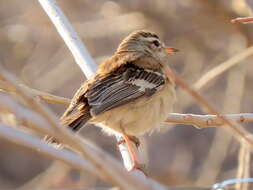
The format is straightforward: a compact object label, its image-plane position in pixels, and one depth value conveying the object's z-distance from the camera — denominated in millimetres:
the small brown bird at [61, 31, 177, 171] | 8478
